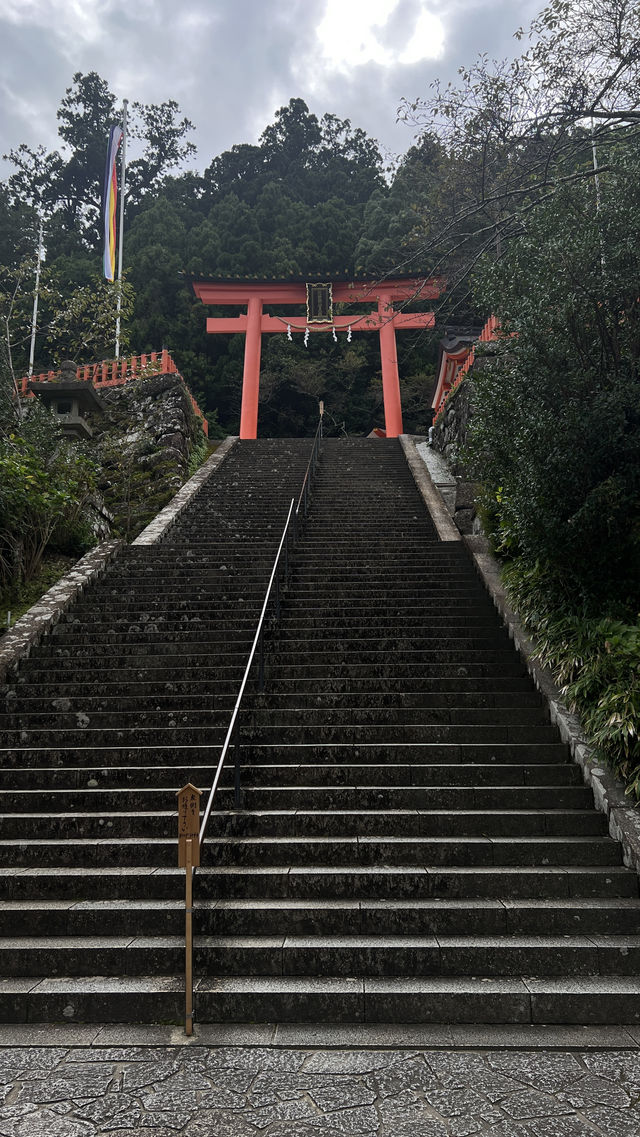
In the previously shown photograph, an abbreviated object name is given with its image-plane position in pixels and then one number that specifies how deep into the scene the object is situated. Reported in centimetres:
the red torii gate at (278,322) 1862
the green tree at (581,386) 536
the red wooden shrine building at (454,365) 1326
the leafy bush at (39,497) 824
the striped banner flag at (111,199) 1892
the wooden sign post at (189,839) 314
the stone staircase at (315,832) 330
